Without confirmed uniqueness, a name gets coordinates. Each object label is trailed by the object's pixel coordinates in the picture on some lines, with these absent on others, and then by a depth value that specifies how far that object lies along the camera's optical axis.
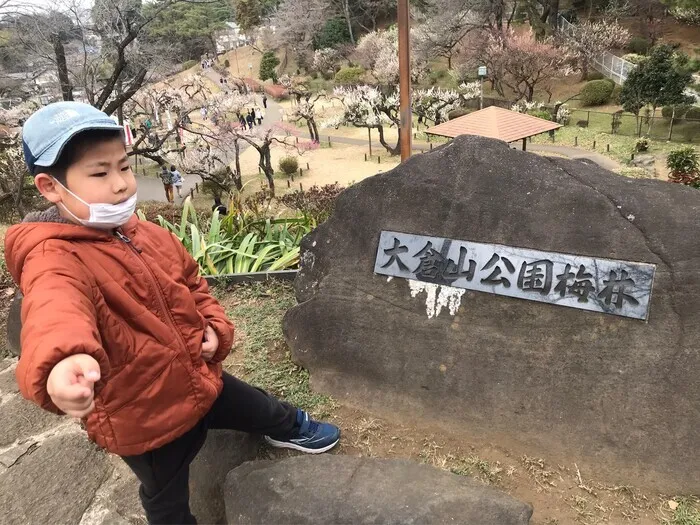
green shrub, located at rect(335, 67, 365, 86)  27.72
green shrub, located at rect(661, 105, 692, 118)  15.52
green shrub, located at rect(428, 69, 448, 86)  26.30
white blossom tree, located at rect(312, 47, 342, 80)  30.08
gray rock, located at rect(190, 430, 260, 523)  2.18
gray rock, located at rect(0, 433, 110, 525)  2.29
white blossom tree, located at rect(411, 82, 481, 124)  19.66
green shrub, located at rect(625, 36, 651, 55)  22.78
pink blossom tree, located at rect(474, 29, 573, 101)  20.08
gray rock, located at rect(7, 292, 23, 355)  3.66
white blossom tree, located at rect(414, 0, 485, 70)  24.98
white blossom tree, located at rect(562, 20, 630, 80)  21.23
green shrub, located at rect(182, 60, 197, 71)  38.03
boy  1.17
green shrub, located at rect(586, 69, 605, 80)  21.80
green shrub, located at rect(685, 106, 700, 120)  15.44
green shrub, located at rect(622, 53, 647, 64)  19.70
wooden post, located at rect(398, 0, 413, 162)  6.39
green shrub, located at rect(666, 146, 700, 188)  11.24
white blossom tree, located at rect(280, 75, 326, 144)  19.00
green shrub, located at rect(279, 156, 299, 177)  16.73
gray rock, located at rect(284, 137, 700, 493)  2.17
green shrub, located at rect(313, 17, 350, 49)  31.78
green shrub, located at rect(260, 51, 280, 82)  33.47
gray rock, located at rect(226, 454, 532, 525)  1.74
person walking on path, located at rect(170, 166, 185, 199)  14.49
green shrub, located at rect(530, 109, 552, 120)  17.86
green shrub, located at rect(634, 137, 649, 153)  13.92
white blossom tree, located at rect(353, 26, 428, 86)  24.02
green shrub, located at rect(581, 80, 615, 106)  19.47
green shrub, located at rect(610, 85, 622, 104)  19.50
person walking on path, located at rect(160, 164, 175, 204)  14.42
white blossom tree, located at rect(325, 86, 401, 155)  17.56
